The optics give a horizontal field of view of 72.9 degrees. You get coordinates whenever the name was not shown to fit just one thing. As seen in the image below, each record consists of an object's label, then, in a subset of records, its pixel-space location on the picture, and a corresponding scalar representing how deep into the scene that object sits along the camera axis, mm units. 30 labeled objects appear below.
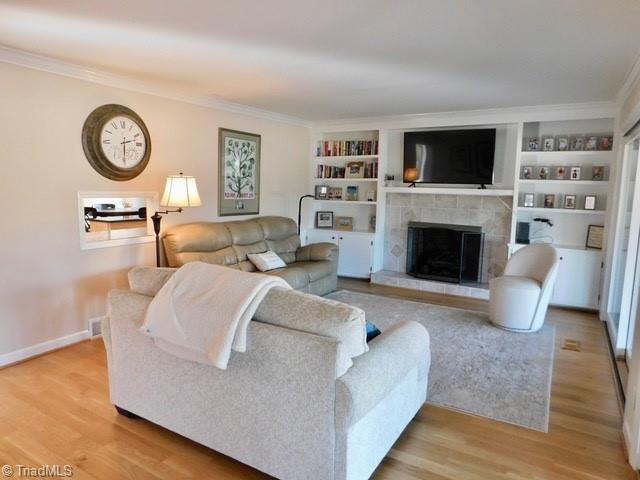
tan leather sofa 4398
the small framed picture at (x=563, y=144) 5230
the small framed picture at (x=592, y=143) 5086
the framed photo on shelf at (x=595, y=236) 5109
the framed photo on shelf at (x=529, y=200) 5469
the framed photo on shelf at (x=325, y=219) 7051
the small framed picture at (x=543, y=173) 5371
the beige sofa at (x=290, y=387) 1812
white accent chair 4223
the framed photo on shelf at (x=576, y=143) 5172
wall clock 3844
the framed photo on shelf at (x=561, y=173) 5281
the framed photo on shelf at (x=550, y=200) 5402
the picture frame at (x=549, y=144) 5293
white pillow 4914
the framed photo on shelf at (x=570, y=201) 5254
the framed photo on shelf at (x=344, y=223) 7008
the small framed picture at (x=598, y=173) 5102
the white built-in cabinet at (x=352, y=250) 6477
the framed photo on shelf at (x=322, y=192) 6887
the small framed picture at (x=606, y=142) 4990
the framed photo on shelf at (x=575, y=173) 5164
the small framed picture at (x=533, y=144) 5405
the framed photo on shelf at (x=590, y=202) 5098
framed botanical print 5297
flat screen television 5645
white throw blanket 1914
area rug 2869
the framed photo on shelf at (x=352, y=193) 6879
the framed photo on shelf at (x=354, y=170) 6695
